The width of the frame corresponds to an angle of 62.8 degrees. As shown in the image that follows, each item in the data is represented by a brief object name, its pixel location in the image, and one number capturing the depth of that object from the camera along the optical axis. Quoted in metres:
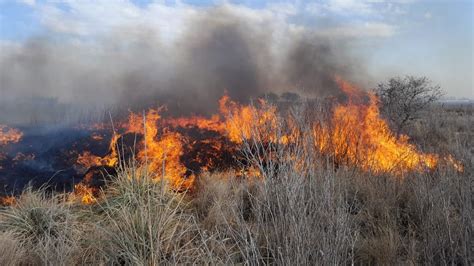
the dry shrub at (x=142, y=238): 3.86
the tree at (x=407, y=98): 16.80
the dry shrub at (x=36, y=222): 4.43
